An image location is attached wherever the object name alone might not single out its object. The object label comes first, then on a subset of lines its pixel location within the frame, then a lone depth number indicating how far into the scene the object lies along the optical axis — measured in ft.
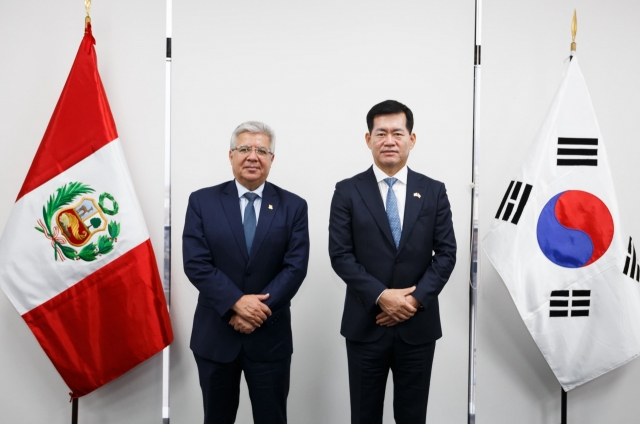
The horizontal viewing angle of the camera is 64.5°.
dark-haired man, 7.10
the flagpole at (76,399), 8.76
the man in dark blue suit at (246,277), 7.14
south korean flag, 8.58
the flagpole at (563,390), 8.81
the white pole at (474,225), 9.56
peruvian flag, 8.46
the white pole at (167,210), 9.39
